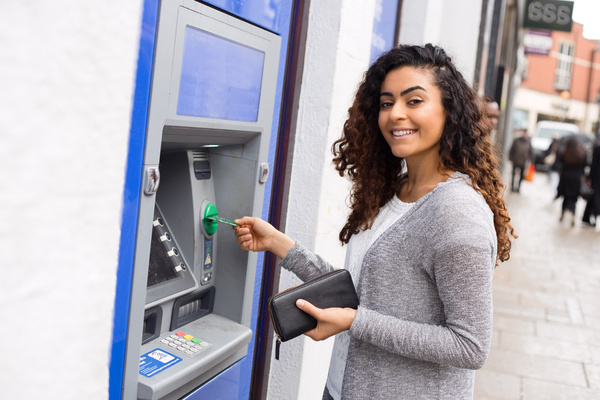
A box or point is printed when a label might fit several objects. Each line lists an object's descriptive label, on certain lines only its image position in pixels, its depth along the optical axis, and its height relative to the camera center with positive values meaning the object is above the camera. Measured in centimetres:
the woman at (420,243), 144 -9
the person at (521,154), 1378 +142
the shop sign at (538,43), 1612 +465
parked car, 2133 +311
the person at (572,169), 1052 +92
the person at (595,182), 990 +70
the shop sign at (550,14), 1151 +388
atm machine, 147 -4
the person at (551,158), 1744 +197
